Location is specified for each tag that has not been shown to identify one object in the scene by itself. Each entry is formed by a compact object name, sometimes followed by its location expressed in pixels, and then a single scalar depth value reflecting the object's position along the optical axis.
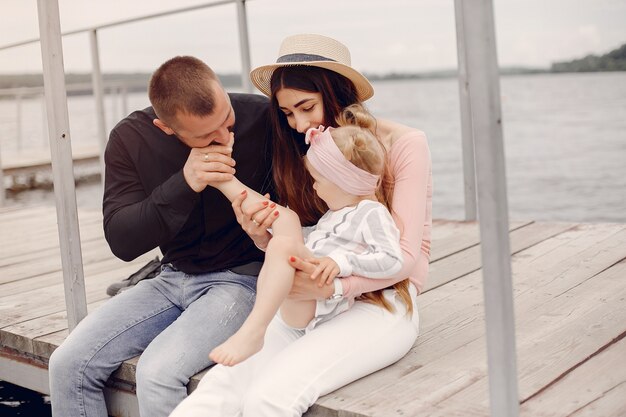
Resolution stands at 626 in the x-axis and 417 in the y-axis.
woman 1.74
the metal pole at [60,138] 2.16
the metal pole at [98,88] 4.63
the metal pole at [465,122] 3.53
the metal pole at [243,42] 3.94
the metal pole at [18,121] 8.34
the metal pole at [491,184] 1.32
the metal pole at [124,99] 7.63
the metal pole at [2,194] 5.58
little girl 1.75
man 1.92
